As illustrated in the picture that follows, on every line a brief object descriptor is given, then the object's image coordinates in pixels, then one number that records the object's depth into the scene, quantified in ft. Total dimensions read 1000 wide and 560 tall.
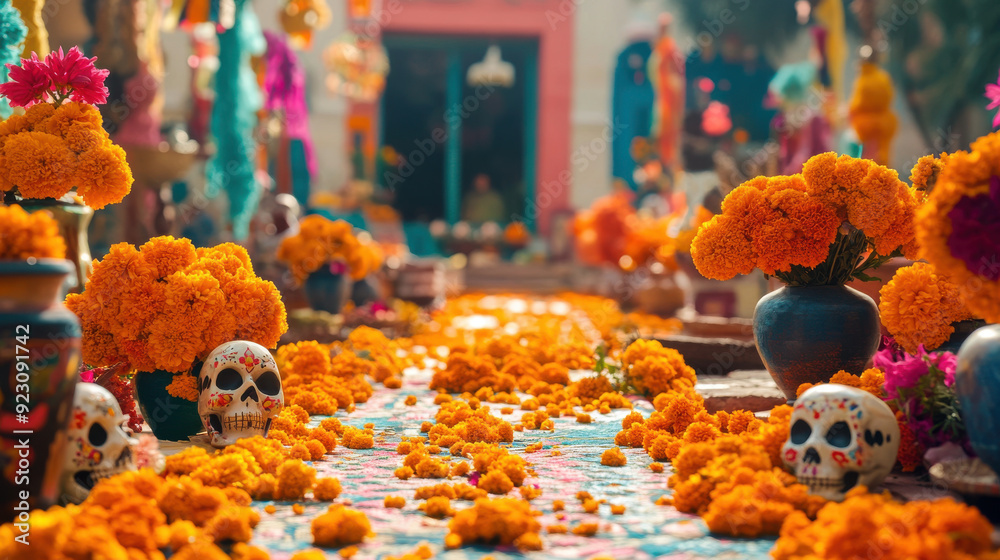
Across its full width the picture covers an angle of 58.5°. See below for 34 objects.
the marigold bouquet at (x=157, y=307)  11.51
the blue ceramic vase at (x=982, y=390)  8.02
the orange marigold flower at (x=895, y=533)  7.09
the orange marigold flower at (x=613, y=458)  11.49
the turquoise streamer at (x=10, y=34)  14.10
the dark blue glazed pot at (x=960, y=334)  11.46
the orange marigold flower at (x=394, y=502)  9.56
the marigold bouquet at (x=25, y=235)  7.84
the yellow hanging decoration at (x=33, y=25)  14.88
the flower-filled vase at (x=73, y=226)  13.19
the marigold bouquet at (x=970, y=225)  8.00
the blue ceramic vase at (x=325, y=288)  24.95
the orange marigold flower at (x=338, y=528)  8.26
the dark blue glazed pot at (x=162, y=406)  12.03
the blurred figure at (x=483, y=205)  62.49
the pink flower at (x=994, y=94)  10.16
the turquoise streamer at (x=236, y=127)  29.66
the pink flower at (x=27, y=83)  12.19
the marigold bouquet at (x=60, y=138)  11.57
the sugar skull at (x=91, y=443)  8.88
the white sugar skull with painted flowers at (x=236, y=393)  11.48
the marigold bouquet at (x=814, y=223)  11.87
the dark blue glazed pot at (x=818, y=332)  12.16
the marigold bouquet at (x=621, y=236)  33.47
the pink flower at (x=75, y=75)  12.15
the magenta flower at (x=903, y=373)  10.02
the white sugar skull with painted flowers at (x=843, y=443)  9.16
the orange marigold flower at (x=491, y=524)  8.34
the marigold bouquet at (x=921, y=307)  11.34
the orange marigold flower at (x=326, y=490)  9.82
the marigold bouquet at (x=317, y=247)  24.26
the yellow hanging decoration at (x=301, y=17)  35.14
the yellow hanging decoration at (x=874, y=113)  27.04
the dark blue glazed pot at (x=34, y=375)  7.66
